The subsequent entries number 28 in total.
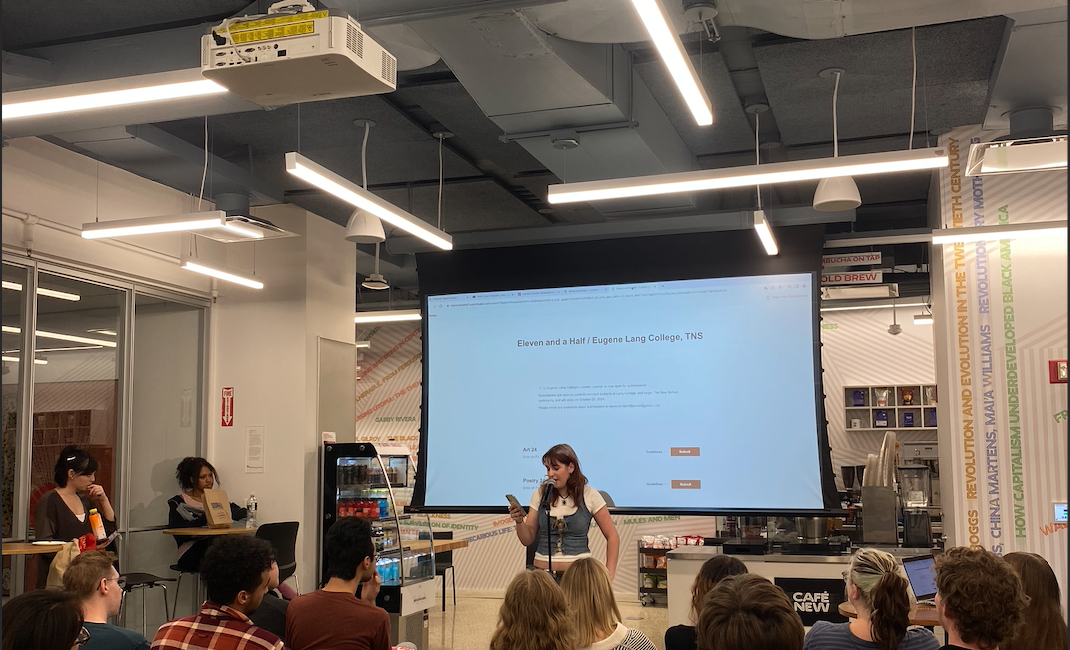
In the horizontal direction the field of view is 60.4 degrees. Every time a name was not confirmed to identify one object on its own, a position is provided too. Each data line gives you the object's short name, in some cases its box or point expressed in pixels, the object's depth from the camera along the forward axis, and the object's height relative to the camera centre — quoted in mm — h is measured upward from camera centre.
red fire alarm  5738 +271
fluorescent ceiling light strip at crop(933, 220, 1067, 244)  5613 +1123
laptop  3811 -658
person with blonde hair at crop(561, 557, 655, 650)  3104 -661
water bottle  7402 -735
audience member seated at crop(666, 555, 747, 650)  3422 -579
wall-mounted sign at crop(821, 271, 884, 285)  9086 +1381
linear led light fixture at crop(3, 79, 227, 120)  3750 +1354
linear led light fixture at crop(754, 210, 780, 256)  5574 +1160
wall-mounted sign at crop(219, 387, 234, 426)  7723 +111
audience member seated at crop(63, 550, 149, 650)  3213 -570
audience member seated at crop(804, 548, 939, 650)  2859 -661
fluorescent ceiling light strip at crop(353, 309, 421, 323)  9477 +1084
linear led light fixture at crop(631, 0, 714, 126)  3111 +1358
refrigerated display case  6613 -755
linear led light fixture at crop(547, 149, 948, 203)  4590 +1266
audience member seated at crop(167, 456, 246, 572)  6801 -646
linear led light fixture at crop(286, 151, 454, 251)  4613 +1232
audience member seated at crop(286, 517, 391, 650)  3230 -689
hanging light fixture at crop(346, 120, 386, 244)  6141 +1285
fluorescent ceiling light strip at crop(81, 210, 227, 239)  5641 +1216
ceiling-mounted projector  2912 +1171
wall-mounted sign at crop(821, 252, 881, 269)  8414 +1449
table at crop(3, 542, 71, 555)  4945 -684
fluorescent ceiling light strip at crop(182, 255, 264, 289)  6355 +1070
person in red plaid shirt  2750 -567
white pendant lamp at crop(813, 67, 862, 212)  5402 +1315
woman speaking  5020 -521
